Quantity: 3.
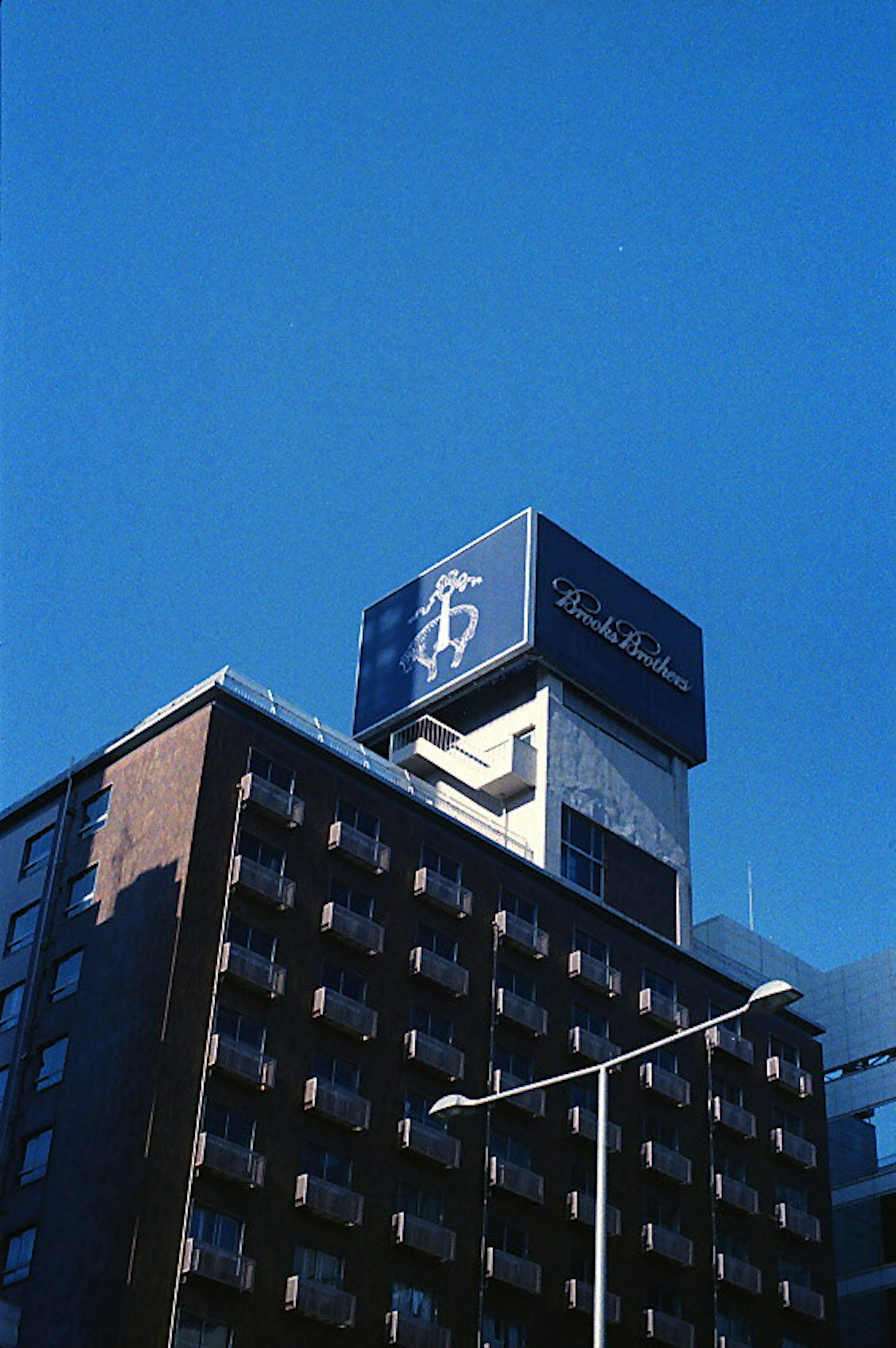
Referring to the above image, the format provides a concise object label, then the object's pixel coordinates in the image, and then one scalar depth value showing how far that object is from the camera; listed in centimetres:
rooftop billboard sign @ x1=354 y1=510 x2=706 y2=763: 9181
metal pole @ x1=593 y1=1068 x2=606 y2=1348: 3819
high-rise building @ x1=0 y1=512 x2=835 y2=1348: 6425
